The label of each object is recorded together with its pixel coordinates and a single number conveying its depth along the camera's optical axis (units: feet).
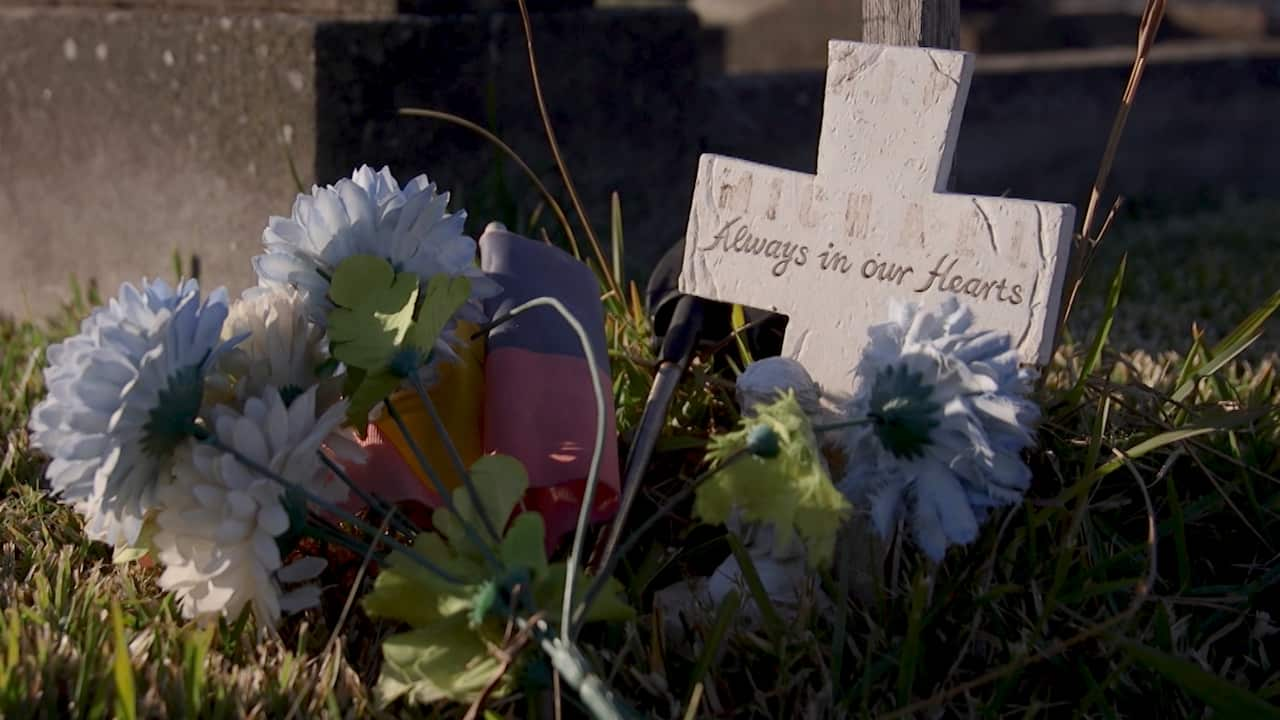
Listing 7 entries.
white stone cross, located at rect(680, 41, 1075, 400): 4.40
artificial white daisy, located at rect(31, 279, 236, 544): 3.58
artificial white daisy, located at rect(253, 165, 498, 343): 4.28
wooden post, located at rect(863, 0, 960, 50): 5.03
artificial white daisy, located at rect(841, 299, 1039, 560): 3.85
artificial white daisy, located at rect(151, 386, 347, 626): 3.73
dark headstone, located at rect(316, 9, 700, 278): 7.64
